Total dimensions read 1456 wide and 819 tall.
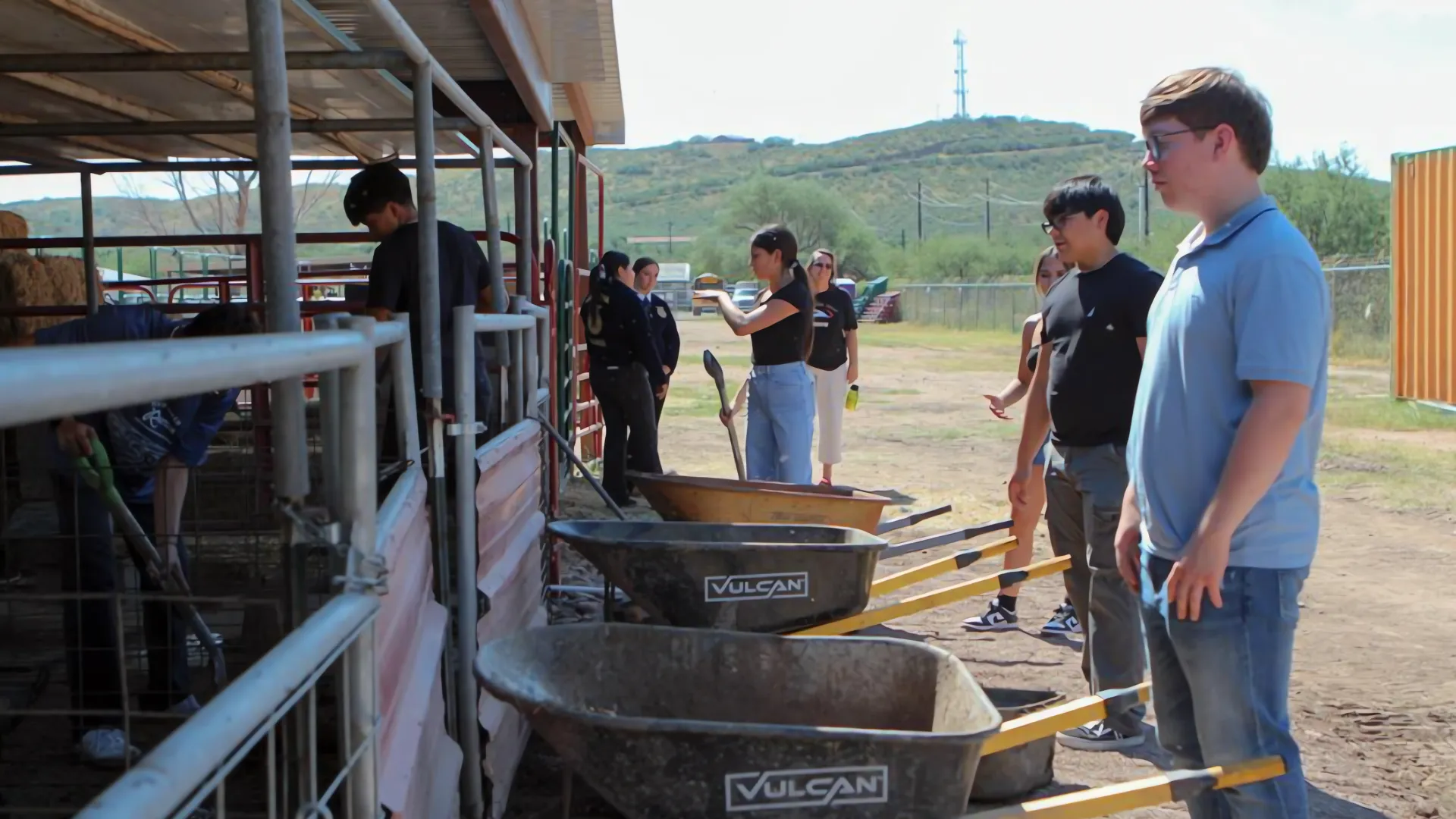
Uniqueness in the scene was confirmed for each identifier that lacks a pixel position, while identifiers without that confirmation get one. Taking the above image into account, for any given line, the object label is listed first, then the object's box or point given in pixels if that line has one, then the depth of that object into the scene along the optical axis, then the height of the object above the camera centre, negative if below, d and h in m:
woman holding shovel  6.93 -0.26
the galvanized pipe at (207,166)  6.51 +0.88
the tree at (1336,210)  40.69 +3.10
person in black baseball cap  4.18 +0.23
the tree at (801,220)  85.69 +7.34
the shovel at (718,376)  7.37 -0.34
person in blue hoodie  3.51 -0.51
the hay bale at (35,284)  6.75 +0.29
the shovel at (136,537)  3.45 -0.56
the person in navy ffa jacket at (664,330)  10.23 -0.08
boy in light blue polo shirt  2.51 -0.25
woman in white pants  9.16 -0.26
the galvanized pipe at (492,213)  4.77 +0.46
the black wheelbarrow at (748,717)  2.66 -0.94
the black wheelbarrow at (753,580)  4.13 -0.88
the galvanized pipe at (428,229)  3.31 +0.26
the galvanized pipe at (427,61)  2.78 +0.70
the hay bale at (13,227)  7.21 +0.63
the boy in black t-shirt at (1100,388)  4.38 -0.27
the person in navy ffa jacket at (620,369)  9.14 -0.35
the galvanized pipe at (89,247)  6.14 +0.43
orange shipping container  14.80 +0.35
